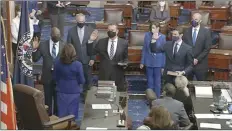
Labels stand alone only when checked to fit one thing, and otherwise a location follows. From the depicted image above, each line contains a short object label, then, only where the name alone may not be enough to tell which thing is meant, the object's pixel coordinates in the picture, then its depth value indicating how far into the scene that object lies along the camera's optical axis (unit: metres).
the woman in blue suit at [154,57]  10.00
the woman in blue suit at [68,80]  8.55
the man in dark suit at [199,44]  10.17
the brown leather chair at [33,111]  7.45
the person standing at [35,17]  10.80
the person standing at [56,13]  13.31
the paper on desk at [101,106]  8.11
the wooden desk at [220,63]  11.04
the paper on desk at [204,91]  8.74
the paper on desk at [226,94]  8.52
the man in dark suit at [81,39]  9.97
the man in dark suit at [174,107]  7.56
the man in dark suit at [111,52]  9.80
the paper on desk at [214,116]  7.76
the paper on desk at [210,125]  7.38
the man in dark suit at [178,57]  9.64
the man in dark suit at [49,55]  9.18
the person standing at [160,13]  13.41
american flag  6.07
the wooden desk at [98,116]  7.34
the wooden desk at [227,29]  12.32
